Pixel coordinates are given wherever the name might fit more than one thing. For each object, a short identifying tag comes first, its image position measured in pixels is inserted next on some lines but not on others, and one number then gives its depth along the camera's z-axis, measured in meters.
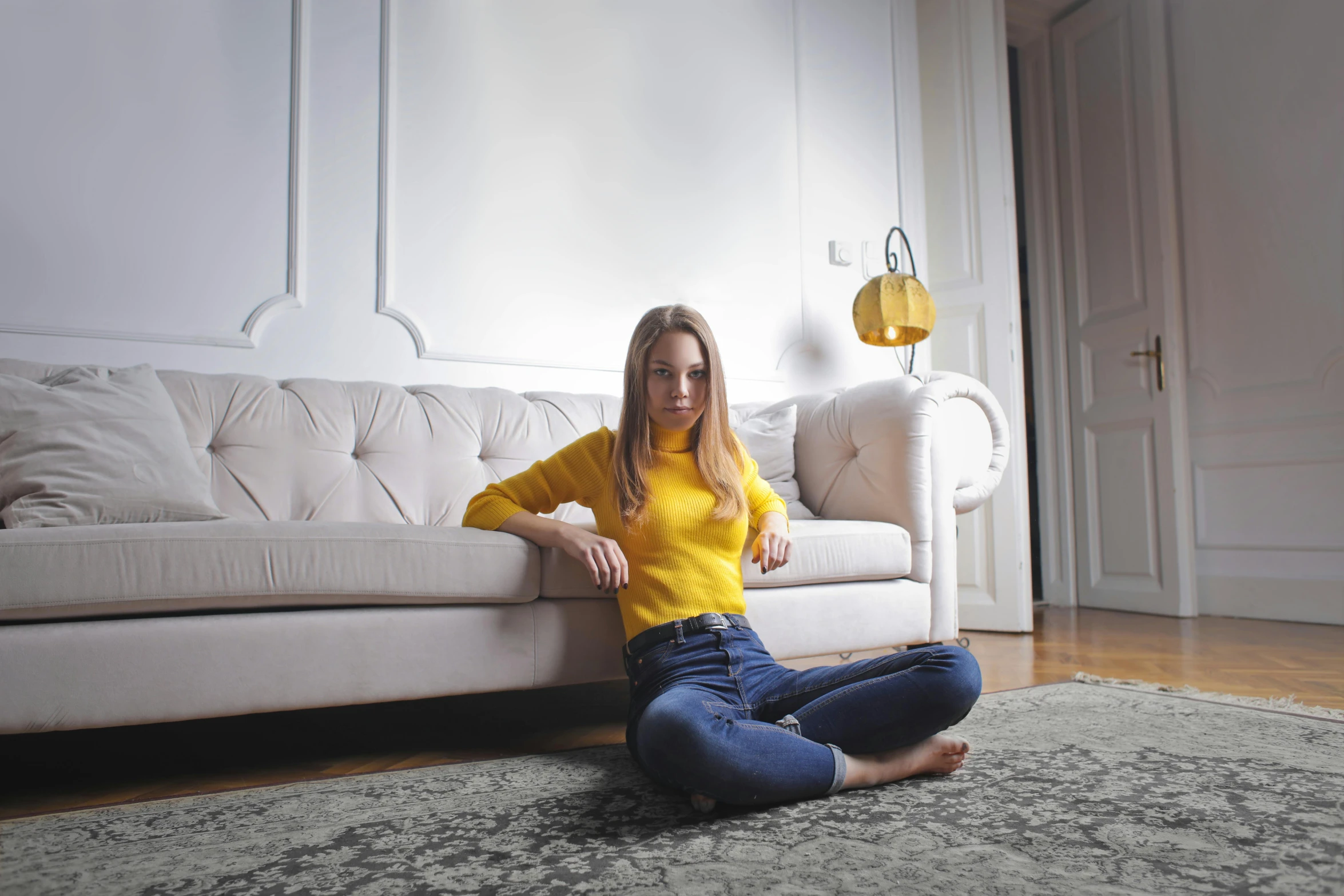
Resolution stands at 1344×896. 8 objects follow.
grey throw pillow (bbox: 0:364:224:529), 1.28
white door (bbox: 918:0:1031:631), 3.03
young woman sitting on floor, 0.95
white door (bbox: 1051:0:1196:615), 3.33
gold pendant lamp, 2.84
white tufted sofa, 1.10
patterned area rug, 0.76
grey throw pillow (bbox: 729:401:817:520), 2.06
